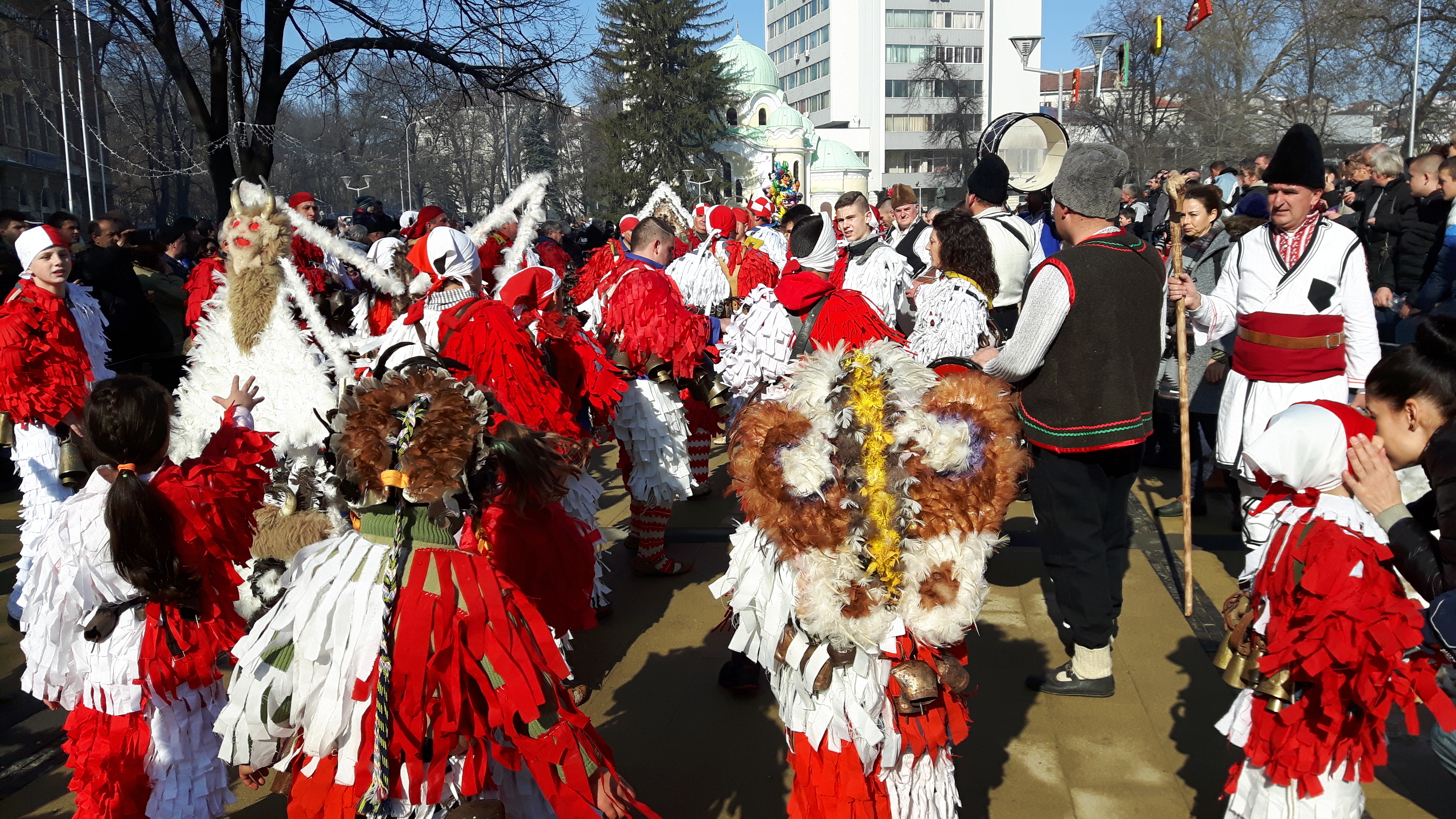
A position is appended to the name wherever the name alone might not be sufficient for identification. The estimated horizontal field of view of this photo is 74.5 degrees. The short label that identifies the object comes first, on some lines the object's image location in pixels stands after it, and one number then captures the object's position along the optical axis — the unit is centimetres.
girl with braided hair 304
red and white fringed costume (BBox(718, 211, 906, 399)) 470
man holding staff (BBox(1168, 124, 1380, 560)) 464
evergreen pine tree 4859
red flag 2120
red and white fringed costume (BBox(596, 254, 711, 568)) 588
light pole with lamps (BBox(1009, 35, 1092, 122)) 2455
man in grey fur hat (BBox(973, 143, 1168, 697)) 398
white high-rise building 8256
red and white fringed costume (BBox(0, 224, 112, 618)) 493
